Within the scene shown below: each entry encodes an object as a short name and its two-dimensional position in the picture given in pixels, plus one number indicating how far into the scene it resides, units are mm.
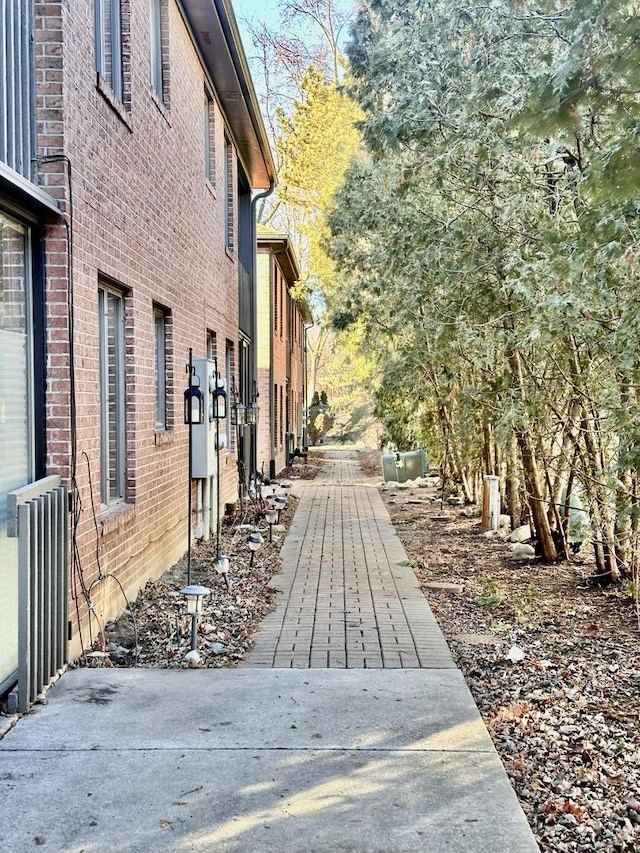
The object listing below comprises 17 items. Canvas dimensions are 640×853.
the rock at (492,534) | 11266
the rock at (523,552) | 9508
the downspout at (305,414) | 33938
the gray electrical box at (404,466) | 20703
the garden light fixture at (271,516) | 10509
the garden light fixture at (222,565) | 7121
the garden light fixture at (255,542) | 8609
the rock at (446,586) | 7945
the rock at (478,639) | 5984
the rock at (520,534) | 10594
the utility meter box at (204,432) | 8828
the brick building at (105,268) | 4641
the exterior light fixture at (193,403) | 7512
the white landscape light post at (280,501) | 11305
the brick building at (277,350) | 19734
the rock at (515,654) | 5477
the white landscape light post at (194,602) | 5336
